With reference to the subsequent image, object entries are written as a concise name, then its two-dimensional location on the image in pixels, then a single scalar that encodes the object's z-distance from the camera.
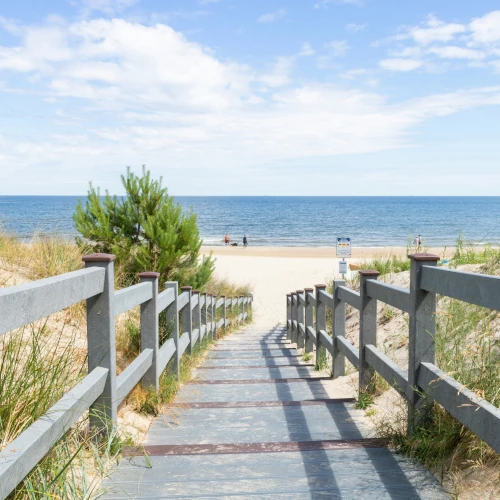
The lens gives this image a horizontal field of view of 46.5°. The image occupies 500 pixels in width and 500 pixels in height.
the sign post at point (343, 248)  18.31
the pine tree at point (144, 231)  11.34
